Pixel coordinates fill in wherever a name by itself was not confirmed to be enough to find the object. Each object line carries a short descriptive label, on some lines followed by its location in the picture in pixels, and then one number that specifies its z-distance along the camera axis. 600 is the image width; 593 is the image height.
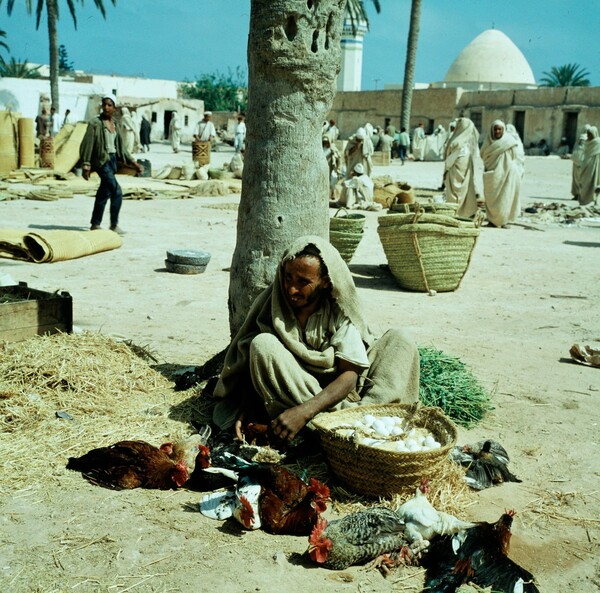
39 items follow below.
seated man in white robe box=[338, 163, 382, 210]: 15.07
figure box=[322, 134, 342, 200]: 15.12
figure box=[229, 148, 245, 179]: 20.89
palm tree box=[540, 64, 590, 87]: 61.25
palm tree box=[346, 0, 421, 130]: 24.80
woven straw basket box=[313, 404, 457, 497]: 3.28
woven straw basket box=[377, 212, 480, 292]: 7.80
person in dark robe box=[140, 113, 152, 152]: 30.78
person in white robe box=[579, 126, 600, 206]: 17.31
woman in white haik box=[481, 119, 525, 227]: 13.66
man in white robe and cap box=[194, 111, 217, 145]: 23.47
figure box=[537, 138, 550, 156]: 37.91
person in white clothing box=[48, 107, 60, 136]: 27.25
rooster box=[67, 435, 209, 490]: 3.54
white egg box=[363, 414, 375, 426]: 3.68
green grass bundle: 4.57
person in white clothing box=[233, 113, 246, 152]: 26.22
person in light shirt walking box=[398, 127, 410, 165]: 31.07
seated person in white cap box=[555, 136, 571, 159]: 36.88
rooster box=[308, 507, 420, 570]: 2.90
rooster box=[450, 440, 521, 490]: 3.71
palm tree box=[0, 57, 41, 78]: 51.40
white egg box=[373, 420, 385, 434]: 3.61
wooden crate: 5.03
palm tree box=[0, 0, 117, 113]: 29.75
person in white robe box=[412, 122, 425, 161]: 37.00
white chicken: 3.04
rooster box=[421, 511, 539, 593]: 2.78
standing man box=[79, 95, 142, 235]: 9.98
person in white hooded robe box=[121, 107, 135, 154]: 26.34
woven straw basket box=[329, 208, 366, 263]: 8.95
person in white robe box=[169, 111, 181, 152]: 31.93
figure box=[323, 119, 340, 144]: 22.92
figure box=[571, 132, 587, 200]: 17.84
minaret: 62.31
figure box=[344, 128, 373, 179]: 15.92
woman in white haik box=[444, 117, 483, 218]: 13.12
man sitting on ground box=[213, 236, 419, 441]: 3.77
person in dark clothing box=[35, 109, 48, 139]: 25.72
